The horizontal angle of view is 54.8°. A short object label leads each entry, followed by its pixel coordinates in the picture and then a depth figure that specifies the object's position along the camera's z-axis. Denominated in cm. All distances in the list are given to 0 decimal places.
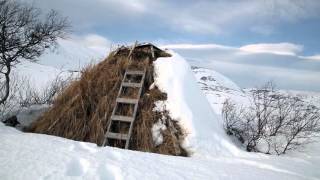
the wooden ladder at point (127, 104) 685
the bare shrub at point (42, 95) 1453
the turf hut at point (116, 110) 684
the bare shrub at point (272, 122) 922
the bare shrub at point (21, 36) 956
